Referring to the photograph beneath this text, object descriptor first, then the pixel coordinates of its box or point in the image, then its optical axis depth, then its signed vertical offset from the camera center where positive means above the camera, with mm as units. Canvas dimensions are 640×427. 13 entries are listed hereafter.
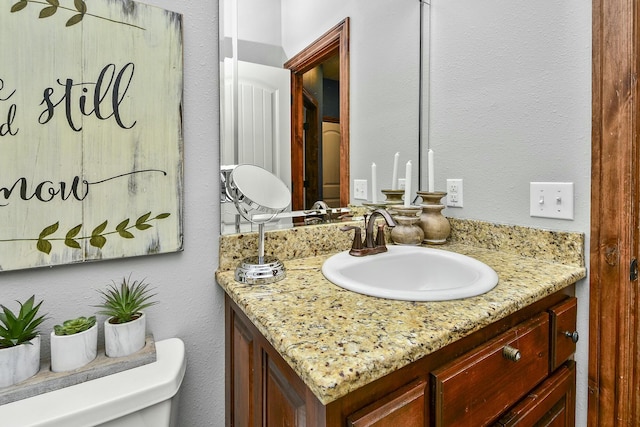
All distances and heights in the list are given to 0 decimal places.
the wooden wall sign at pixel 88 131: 653 +169
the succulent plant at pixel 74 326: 645 -244
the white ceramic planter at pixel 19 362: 579 -289
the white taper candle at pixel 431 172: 1266 +127
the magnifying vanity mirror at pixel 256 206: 801 -2
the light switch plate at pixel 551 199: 962 +11
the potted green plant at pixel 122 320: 682 -250
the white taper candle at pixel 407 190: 1260 +54
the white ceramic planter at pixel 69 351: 629 -286
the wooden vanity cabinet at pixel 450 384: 517 -346
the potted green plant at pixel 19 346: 582 -259
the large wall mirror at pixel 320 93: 936 +405
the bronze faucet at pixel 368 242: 1008 -122
